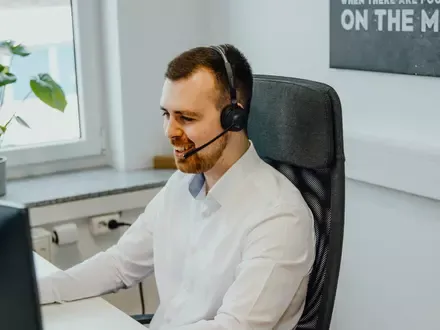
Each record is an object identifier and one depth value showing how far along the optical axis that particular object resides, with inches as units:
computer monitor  62.0
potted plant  124.9
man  87.5
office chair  88.2
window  134.8
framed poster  107.3
